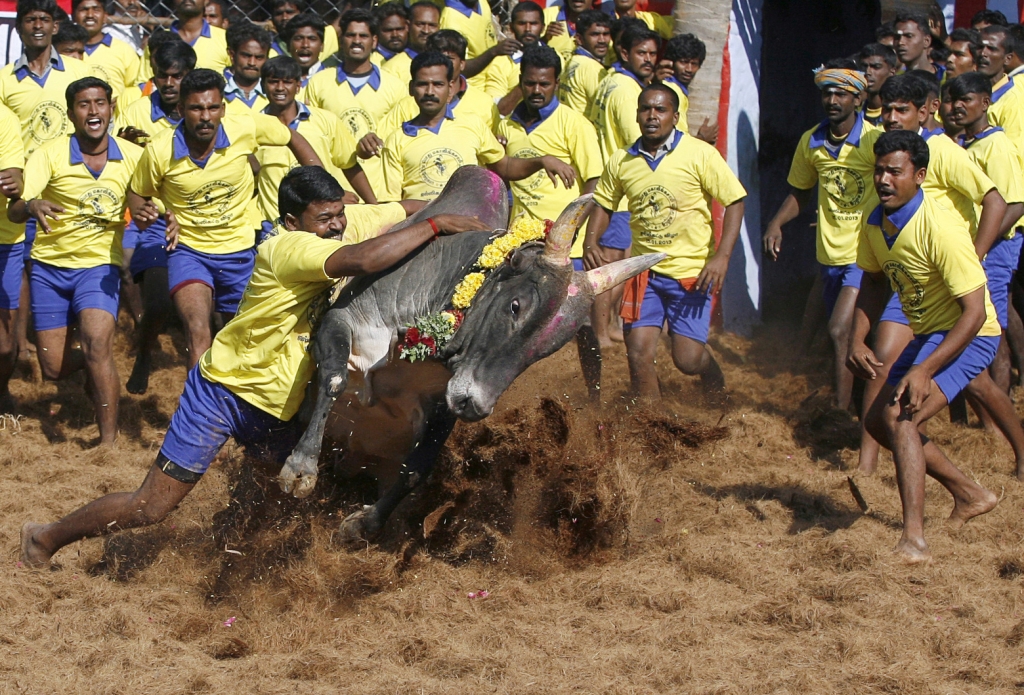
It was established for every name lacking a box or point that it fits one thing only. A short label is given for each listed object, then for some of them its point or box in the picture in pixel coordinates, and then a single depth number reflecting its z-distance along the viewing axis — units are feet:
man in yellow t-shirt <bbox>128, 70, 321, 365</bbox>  48.06
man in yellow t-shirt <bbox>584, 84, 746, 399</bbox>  52.65
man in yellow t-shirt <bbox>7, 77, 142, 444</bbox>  49.03
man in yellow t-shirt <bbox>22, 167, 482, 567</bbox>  35.70
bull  33.60
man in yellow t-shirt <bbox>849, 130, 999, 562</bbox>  37.99
